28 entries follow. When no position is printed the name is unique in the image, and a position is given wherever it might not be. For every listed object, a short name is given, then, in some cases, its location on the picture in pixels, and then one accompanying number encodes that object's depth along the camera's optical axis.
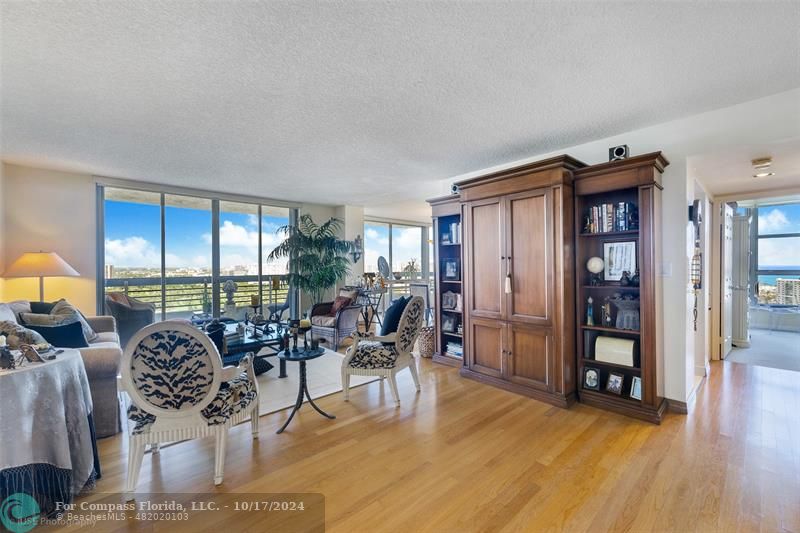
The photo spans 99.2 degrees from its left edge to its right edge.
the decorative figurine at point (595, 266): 3.29
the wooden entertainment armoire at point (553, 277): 2.96
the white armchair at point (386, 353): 3.23
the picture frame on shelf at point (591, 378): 3.25
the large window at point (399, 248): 8.91
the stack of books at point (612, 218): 3.12
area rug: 3.27
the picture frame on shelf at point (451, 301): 4.58
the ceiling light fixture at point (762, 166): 3.10
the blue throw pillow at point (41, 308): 3.67
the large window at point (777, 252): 6.58
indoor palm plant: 6.34
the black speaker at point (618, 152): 3.11
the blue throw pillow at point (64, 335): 2.74
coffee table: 3.50
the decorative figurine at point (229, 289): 5.24
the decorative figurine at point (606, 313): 3.29
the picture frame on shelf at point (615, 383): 3.13
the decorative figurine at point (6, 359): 1.73
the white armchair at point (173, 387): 1.93
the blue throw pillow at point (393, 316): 3.38
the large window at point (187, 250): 5.14
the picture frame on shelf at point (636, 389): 3.02
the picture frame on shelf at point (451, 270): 4.61
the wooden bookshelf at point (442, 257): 4.58
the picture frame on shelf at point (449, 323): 4.62
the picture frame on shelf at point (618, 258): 3.17
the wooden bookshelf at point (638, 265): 2.92
